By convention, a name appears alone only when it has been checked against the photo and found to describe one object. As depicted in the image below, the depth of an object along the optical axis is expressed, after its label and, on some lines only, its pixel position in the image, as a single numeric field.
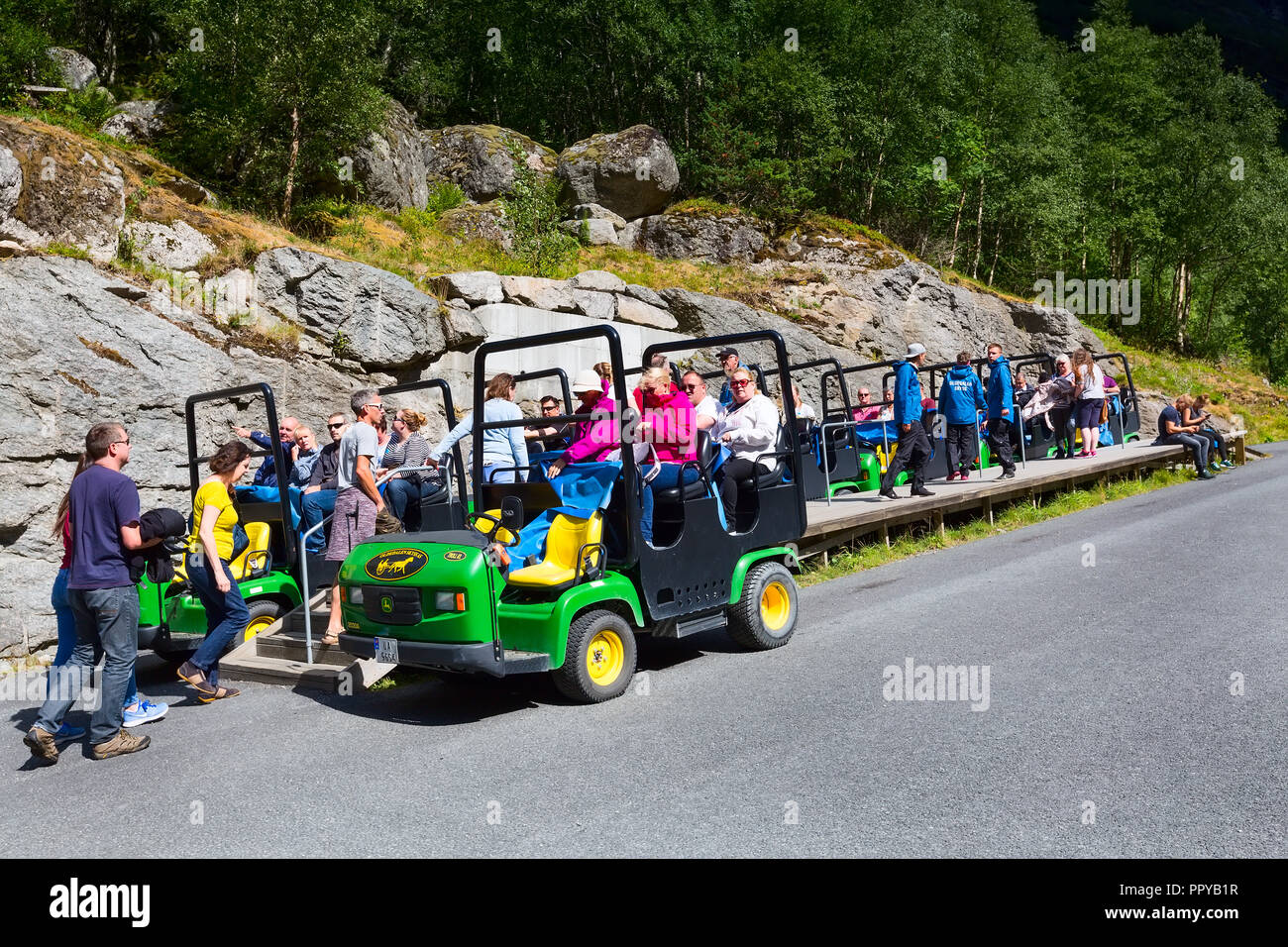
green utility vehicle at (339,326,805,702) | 6.03
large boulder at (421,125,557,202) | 28.83
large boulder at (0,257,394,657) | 10.07
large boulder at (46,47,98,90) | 22.02
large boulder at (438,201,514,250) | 23.97
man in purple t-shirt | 5.75
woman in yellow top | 7.06
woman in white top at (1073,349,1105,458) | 17.44
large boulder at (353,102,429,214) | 22.75
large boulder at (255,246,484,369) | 15.73
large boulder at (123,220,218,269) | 14.71
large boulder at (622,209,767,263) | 29.53
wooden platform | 11.24
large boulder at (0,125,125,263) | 13.30
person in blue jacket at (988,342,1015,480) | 15.10
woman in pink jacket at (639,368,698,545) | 7.10
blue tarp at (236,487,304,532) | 8.84
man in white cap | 13.17
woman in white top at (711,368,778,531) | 8.02
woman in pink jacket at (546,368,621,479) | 6.87
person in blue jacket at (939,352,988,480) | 14.29
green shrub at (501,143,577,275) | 23.11
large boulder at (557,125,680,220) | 30.02
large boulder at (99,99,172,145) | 20.03
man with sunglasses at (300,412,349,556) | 9.22
